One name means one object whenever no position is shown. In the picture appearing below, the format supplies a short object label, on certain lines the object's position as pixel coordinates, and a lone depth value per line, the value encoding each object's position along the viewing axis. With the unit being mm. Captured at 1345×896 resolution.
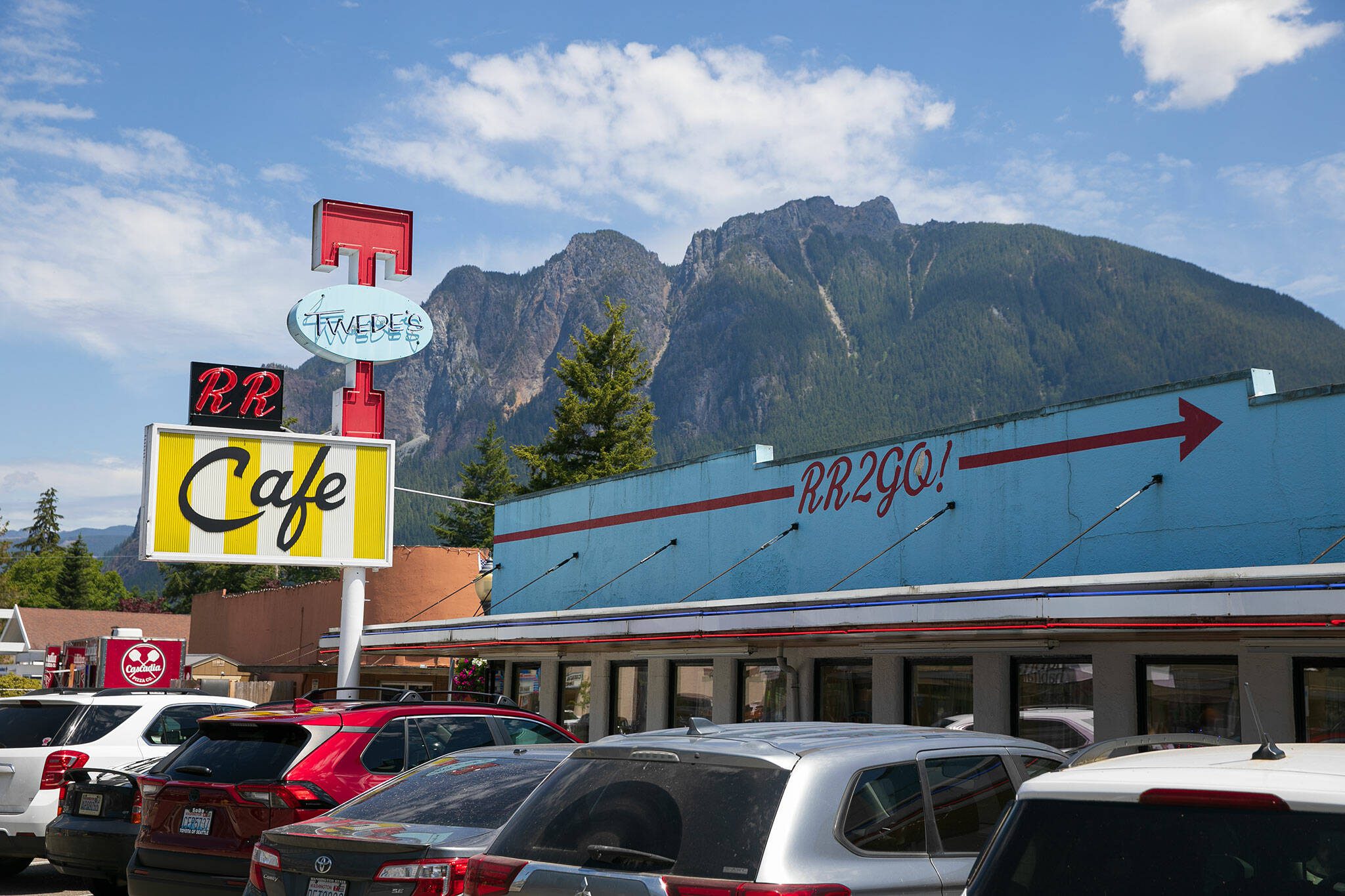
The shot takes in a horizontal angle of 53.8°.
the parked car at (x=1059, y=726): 13719
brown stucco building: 38000
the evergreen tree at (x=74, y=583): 111375
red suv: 8508
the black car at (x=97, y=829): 10805
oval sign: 23156
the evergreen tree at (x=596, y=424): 55094
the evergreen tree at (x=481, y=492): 87875
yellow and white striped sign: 20969
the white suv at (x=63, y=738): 12094
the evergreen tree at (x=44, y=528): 117688
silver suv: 4906
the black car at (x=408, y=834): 6660
